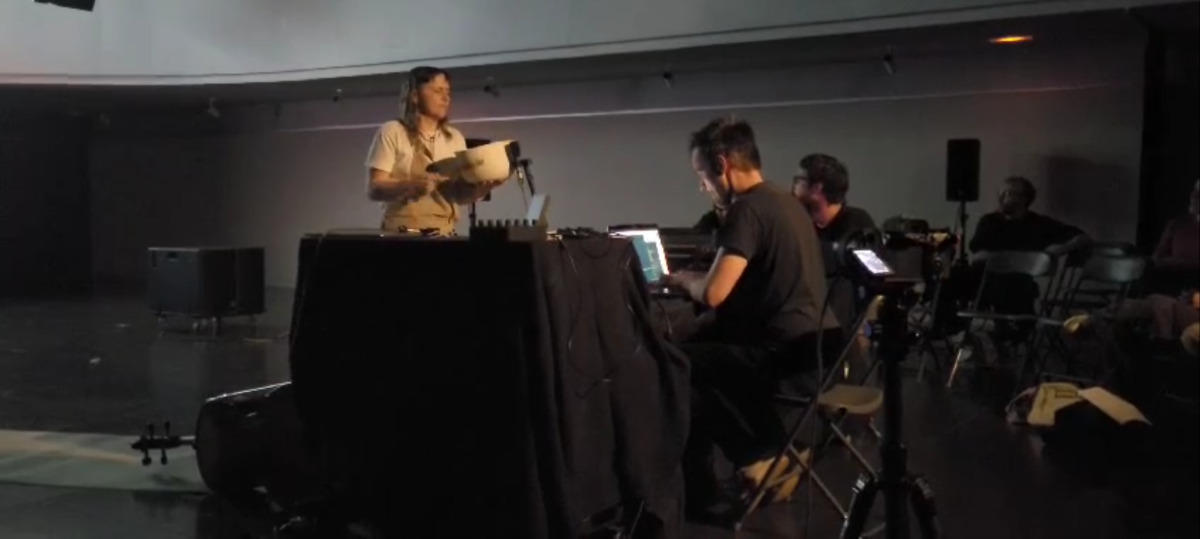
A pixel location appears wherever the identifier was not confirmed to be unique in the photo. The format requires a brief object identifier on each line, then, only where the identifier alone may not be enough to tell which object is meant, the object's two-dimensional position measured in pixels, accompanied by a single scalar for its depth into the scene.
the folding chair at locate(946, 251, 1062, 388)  6.23
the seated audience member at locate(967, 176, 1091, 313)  7.26
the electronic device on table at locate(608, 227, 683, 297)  3.40
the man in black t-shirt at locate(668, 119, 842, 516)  3.20
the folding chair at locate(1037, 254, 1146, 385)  5.38
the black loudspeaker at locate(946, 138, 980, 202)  7.91
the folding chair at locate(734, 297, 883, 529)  3.18
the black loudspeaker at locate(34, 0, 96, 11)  6.95
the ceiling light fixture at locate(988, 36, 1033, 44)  7.45
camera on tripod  2.37
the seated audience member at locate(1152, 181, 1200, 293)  4.50
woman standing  3.58
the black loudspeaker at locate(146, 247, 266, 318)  8.31
